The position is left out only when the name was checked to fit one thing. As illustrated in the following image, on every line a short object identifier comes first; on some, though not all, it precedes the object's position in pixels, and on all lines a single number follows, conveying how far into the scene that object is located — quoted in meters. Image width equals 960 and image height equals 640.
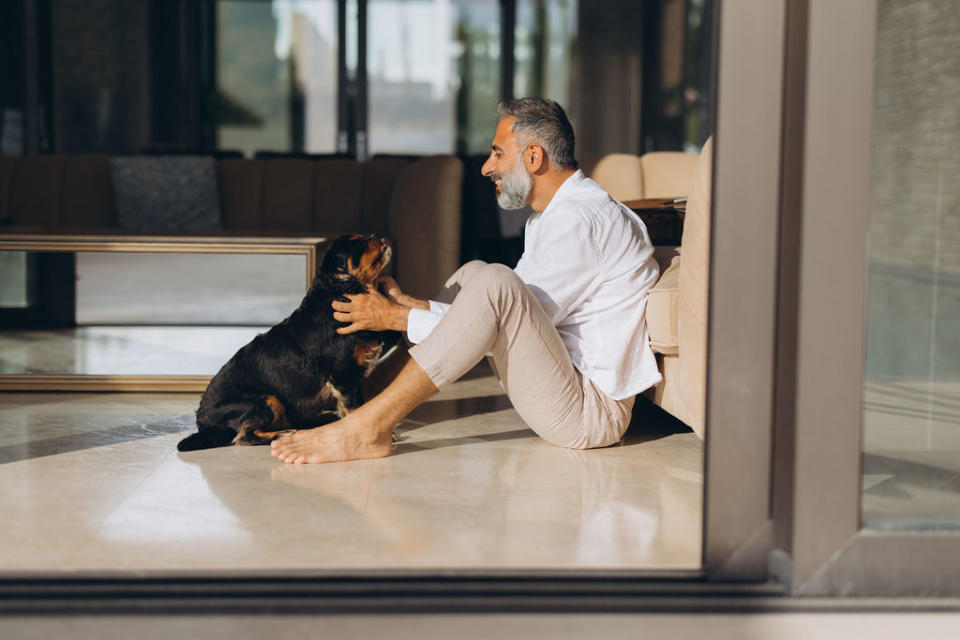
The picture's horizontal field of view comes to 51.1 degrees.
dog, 2.99
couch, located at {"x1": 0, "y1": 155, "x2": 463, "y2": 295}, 5.12
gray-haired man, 2.72
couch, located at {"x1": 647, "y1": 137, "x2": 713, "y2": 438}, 2.54
